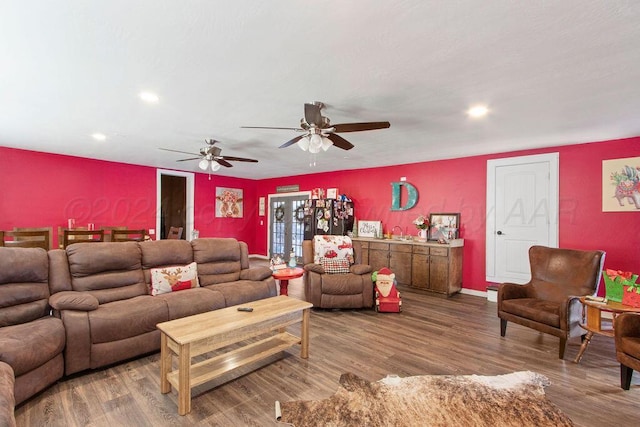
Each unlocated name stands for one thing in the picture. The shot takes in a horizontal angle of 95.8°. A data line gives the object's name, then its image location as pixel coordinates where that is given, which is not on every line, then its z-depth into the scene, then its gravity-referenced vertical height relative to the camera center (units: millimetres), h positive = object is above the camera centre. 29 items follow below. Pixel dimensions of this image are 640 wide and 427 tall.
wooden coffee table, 1948 -964
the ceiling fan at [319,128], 2715 +827
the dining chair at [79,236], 4215 -383
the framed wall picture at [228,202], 8070 +280
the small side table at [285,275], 3904 -848
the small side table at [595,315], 2562 -949
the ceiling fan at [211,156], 4531 +898
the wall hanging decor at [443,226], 5200 -222
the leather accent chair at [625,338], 2229 -951
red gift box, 2576 -727
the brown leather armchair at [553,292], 2744 -845
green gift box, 2720 -632
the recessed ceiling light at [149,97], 2715 +1102
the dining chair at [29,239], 3689 -376
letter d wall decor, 5719 +372
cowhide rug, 1895 -1346
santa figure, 3959 -1124
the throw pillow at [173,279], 3080 -741
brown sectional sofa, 2027 -856
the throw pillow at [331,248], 4367 -531
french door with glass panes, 7641 -331
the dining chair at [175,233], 6021 -462
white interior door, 4340 +47
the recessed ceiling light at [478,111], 2863 +1064
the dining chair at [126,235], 4660 -401
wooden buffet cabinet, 4840 -863
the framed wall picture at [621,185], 3699 +408
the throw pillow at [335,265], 4184 -762
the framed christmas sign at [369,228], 6223 -332
